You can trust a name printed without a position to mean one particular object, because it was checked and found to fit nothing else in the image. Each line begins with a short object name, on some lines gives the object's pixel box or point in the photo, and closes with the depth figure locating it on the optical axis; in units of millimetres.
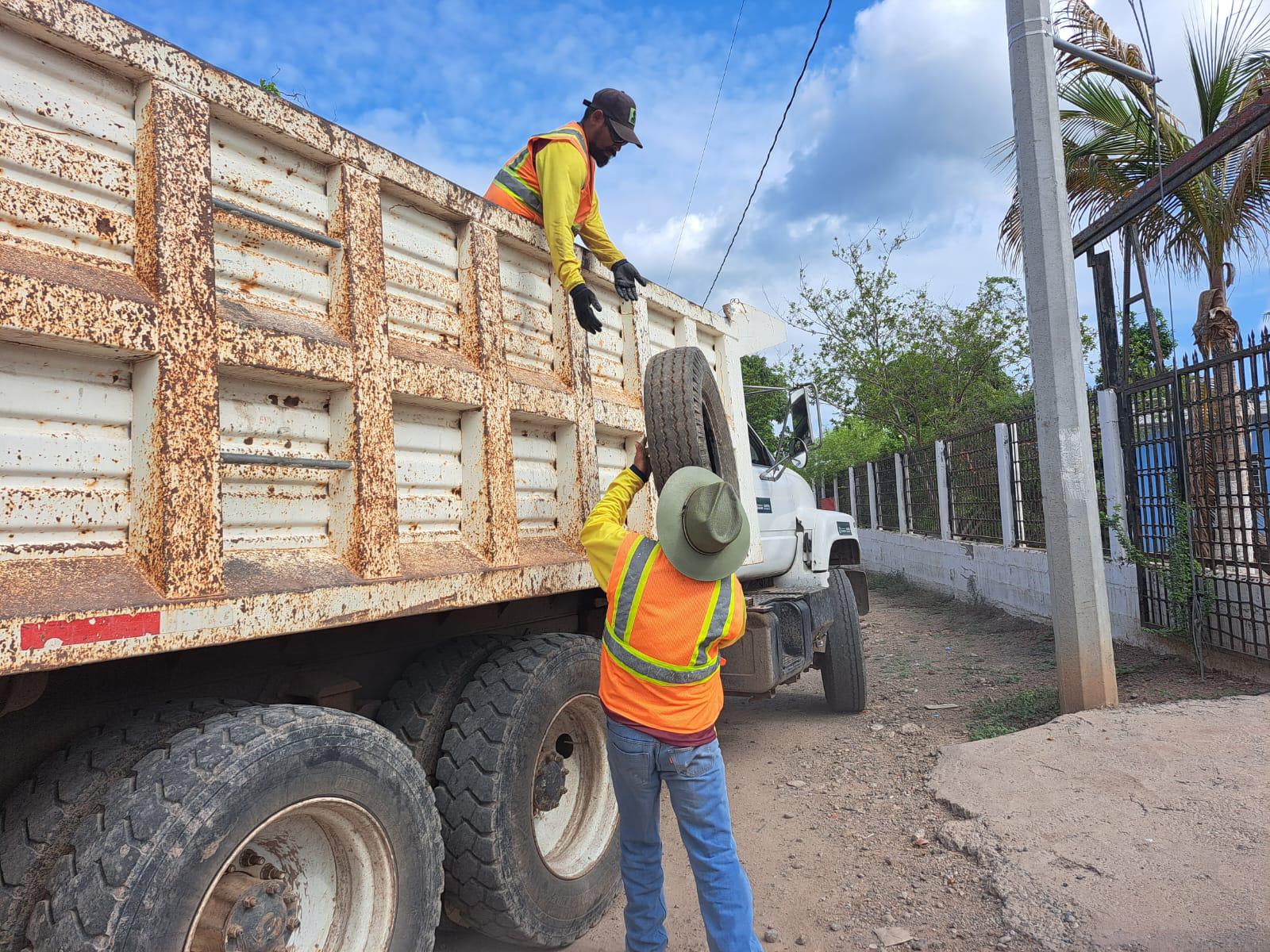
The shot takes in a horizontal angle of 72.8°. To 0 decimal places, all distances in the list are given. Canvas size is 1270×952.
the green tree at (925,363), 15938
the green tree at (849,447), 18625
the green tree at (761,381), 21641
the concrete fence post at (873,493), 14930
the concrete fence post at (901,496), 13212
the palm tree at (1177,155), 8742
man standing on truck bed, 3154
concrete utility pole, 5043
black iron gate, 5543
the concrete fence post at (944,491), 11266
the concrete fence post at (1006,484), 9125
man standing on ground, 2537
